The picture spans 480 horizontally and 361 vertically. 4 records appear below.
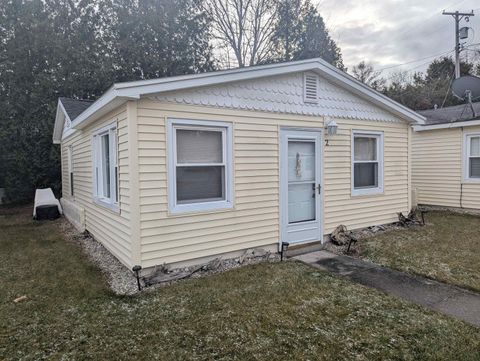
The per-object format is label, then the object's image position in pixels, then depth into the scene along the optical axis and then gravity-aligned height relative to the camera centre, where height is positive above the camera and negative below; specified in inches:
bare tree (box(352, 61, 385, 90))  995.3 +283.7
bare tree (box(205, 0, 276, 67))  735.7 +318.9
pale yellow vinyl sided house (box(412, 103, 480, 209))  381.4 +7.3
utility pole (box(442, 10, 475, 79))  652.1 +284.6
